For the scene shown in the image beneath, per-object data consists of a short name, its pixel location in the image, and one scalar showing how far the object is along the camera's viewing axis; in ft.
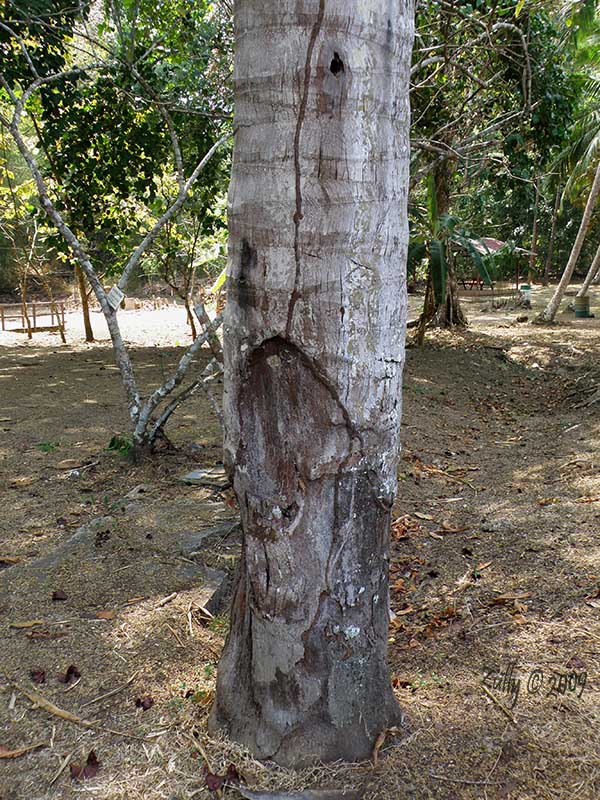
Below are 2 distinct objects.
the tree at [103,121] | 24.08
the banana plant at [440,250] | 34.19
